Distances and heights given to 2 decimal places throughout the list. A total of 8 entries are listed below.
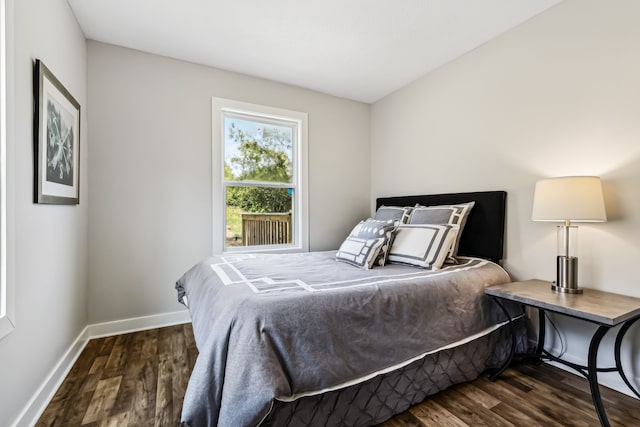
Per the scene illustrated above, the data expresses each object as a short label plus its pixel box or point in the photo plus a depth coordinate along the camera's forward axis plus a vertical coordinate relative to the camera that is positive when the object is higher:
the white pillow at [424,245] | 2.09 -0.25
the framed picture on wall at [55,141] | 1.53 +0.42
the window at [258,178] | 2.98 +0.37
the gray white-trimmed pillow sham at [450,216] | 2.34 -0.03
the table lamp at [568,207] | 1.63 +0.03
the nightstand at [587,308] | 1.39 -0.49
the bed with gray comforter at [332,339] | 1.15 -0.61
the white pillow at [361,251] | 2.15 -0.31
